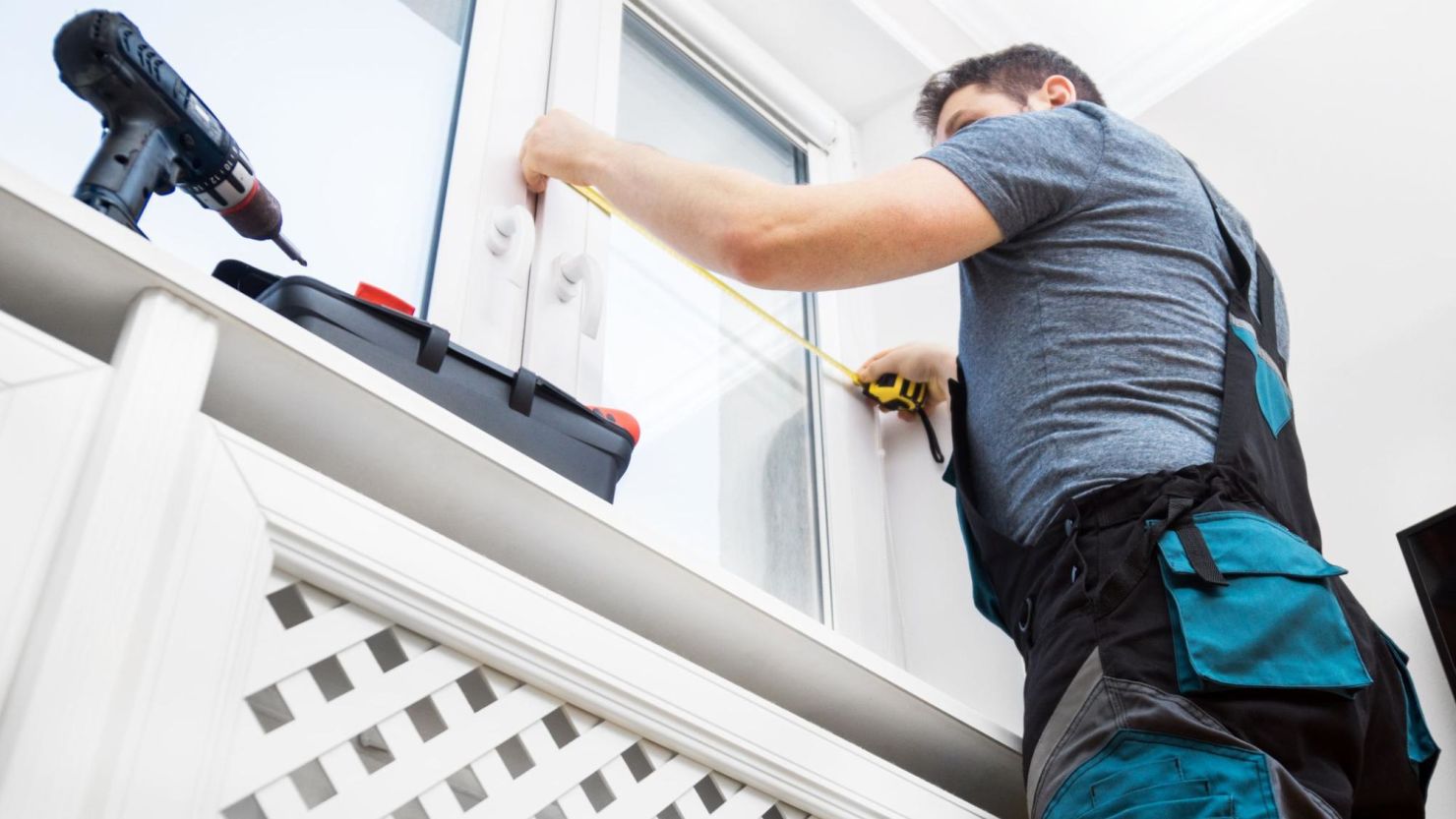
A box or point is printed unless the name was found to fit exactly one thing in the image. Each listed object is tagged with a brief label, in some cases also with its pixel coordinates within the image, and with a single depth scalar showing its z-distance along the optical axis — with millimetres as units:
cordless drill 866
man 855
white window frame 1366
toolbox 913
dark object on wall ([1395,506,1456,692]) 1317
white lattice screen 669
